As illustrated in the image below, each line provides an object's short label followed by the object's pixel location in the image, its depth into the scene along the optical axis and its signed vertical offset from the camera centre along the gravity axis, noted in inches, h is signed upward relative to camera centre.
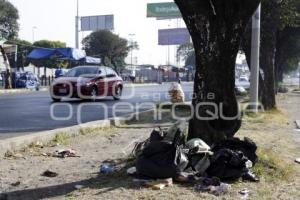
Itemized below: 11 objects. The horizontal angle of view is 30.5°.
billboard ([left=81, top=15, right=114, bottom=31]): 2576.3 +201.6
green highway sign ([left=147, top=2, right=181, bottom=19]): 2132.5 +215.8
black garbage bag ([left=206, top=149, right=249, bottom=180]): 248.5 -45.6
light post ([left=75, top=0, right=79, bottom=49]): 2298.2 +144.6
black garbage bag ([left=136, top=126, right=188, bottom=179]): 243.3 -42.9
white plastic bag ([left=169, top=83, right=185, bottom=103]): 724.7 -38.4
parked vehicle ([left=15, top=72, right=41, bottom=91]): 1525.6 -45.9
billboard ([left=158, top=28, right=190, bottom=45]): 2655.0 +140.0
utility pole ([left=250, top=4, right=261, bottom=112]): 633.6 +6.5
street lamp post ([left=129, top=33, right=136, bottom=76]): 3193.2 +53.5
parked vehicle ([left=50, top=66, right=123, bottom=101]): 798.5 -27.8
